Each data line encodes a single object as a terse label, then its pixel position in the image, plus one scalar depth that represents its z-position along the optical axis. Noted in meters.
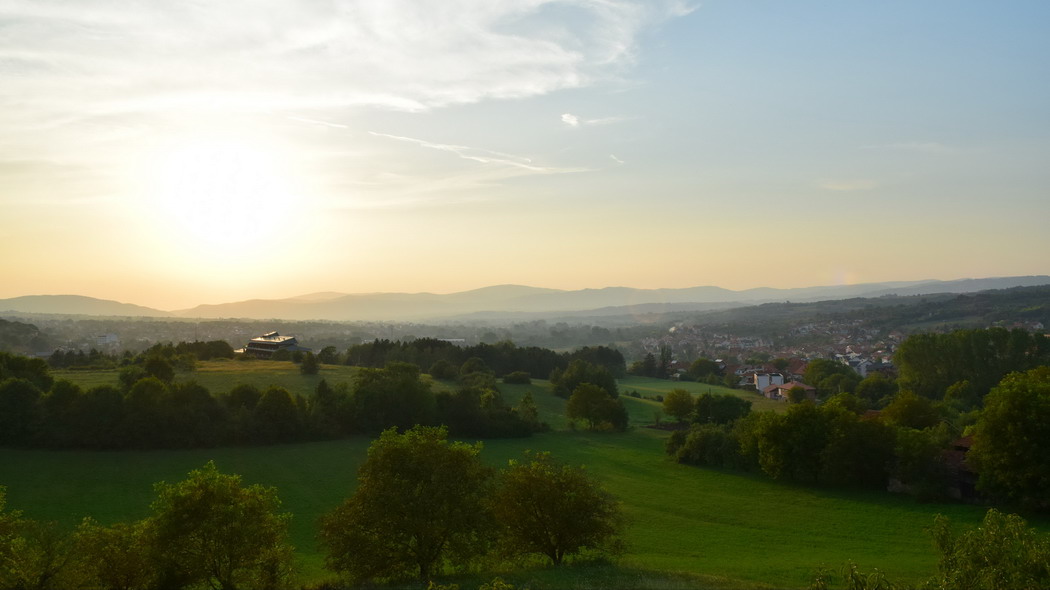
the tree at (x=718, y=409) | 66.00
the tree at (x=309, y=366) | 75.19
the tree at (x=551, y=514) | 27.33
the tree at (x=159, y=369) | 63.75
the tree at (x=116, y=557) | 21.17
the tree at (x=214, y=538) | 22.02
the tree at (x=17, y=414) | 47.31
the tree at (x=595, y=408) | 68.06
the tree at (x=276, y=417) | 53.38
